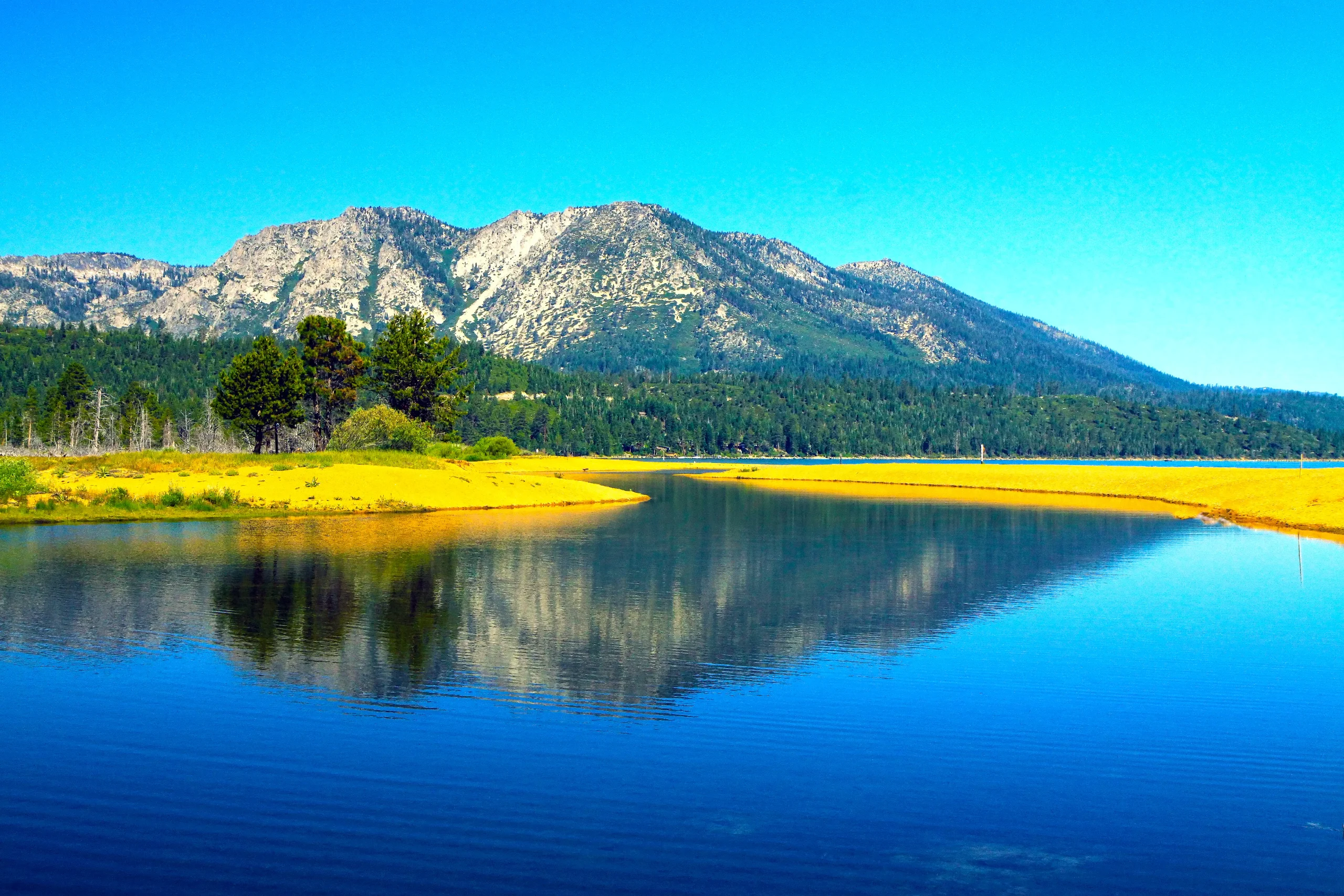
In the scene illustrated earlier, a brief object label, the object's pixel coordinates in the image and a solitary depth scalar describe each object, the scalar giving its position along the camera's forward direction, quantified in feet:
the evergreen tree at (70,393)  621.72
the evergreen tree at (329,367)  378.94
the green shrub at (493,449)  578.66
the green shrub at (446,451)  404.77
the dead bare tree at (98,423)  564.30
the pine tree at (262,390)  357.41
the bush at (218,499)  232.32
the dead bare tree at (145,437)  609.09
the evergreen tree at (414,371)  407.44
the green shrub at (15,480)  211.41
